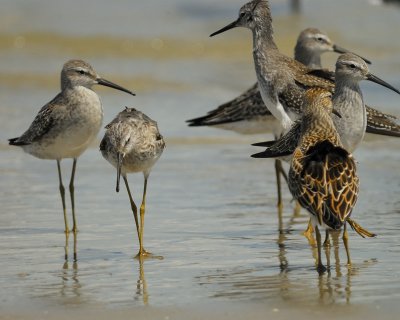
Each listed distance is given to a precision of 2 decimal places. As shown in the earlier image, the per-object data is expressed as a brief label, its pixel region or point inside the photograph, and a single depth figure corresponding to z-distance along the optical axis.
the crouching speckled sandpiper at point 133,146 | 9.70
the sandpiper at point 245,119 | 12.51
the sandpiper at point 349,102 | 10.14
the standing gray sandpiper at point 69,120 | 10.91
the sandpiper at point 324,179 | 7.91
